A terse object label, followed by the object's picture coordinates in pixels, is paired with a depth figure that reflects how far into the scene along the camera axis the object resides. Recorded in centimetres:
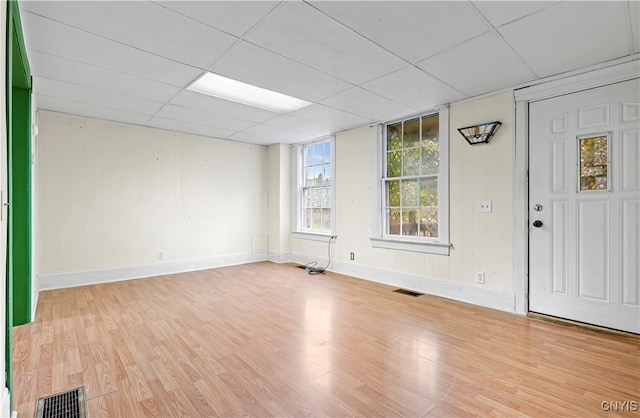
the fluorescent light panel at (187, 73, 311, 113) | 337
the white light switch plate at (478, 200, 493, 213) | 349
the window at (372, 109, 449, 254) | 391
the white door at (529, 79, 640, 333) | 267
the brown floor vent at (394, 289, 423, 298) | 392
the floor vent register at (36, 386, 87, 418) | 169
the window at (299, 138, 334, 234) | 560
